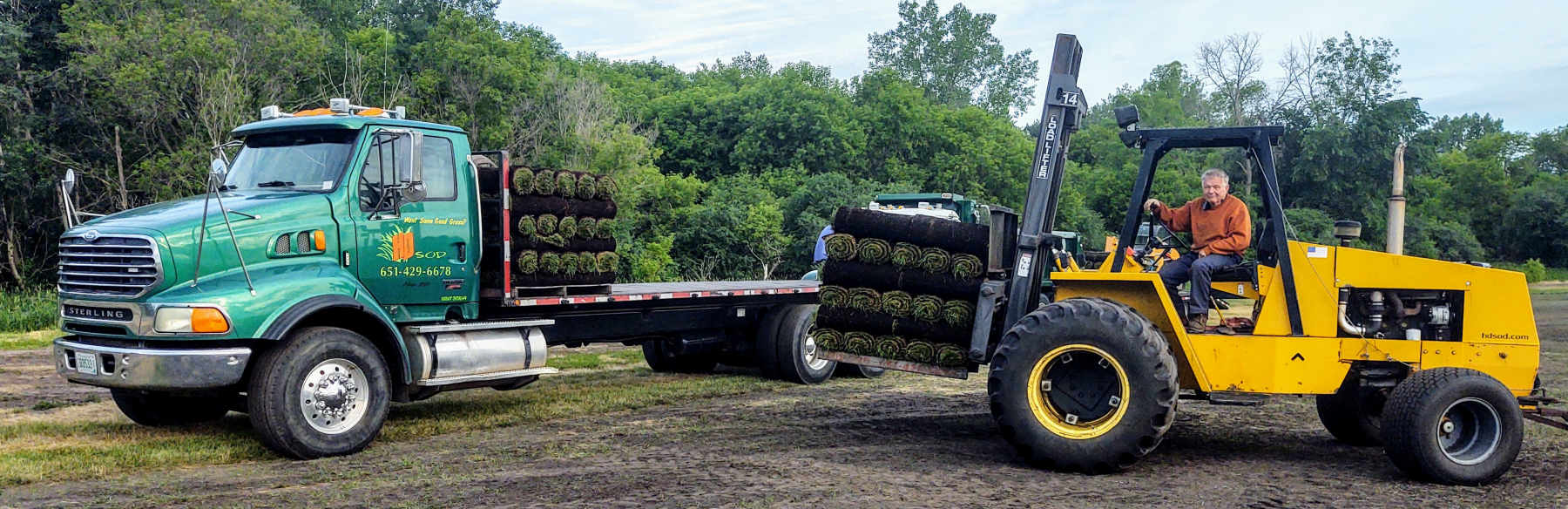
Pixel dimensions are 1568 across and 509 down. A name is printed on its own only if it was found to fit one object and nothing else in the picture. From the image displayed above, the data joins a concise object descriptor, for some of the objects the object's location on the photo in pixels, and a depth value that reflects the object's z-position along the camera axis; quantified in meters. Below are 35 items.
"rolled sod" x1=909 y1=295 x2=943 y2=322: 8.56
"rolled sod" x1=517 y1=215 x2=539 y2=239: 9.51
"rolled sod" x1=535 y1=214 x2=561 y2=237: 9.66
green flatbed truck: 7.54
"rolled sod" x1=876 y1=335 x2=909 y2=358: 8.70
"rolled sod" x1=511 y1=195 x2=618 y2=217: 9.55
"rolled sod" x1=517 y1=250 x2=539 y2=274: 9.52
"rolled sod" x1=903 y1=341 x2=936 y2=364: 8.58
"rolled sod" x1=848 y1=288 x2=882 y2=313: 8.79
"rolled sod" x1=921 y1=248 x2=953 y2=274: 8.61
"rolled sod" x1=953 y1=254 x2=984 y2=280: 8.52
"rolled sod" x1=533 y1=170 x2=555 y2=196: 9.62
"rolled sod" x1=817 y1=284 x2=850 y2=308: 8.92
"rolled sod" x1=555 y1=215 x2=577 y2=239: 9.81
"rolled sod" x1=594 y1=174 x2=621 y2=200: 10.31
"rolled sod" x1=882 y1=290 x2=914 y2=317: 8.67
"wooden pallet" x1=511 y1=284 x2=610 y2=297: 9.62
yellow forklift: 7.30
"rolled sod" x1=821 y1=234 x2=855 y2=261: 8.88
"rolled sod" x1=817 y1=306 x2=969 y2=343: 8.58
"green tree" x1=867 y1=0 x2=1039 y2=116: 72.81
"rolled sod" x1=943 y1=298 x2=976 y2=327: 8.49
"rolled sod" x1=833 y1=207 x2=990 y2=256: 8.59
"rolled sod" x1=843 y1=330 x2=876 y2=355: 8.83
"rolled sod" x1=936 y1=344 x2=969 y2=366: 8.47
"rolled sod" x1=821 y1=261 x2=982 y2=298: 8.55
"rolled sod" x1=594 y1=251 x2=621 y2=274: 10.27
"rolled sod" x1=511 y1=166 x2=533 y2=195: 9.38
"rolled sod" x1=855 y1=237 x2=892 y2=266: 8.80
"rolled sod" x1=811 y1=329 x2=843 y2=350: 8.98
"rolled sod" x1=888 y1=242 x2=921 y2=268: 8.70
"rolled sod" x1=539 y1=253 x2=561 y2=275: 9.67
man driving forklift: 7.85
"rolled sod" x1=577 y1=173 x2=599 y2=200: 10.06
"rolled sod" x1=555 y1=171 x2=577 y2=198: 9.80
